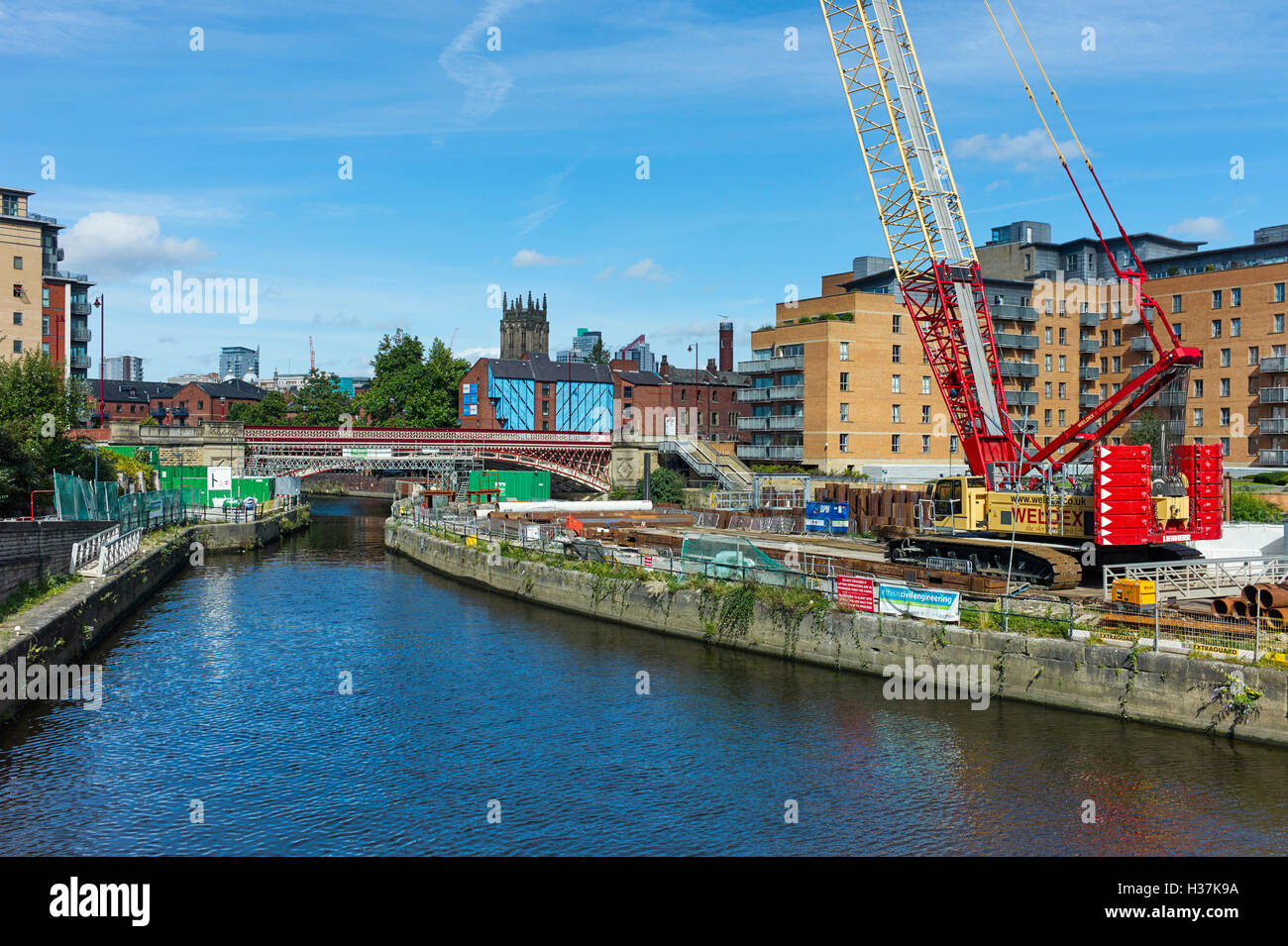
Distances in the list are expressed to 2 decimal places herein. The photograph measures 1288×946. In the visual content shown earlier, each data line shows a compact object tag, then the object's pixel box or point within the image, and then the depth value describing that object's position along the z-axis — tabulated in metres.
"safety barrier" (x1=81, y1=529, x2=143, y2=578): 39.12
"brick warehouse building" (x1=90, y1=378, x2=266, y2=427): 145.75
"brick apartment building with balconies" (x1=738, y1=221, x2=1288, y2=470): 79.19
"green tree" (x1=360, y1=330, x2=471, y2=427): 124.88
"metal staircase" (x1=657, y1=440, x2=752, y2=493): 81.69
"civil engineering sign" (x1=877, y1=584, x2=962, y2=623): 29.61
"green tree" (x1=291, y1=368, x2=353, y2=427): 138.62
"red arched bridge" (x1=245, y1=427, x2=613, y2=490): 86.19
